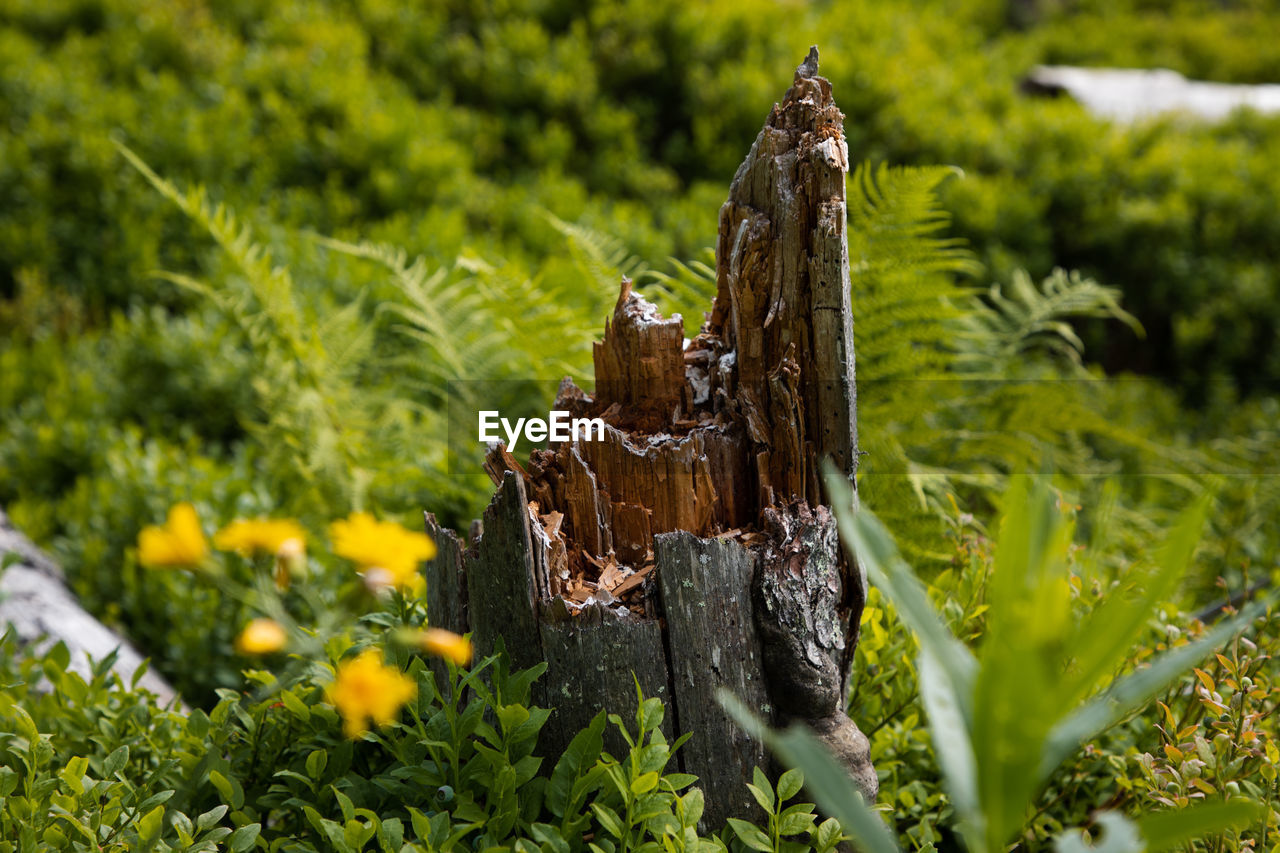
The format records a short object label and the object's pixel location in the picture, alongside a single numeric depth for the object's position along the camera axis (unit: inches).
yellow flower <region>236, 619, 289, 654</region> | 40.9
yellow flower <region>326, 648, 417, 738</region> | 39.1
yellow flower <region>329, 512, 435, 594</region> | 41.7
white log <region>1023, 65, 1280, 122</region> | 277.9
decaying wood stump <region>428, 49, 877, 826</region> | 57.6
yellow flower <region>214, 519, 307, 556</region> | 44.4
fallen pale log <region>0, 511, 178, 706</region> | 96.6
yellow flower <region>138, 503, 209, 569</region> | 40.7
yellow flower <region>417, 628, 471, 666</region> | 41.3
